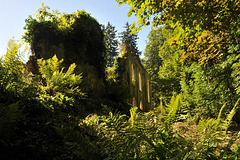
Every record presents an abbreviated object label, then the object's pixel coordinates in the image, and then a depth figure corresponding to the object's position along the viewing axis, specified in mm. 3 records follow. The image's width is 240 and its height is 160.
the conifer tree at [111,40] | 32722
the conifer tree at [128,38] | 34812
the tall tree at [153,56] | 30094
